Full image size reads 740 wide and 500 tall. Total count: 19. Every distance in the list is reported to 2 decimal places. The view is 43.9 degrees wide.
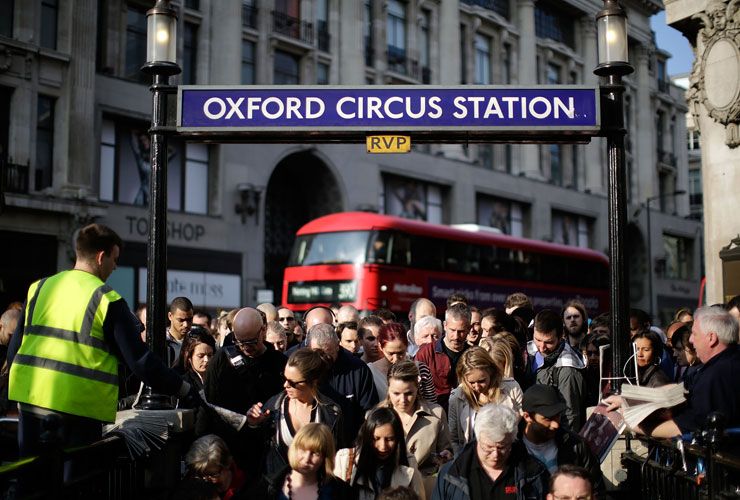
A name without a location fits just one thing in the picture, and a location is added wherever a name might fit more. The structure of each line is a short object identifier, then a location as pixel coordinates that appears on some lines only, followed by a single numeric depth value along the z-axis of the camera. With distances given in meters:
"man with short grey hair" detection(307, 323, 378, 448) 7.19
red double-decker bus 24.27
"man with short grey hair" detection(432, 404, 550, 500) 5.65
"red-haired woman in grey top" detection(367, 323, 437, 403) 7.62
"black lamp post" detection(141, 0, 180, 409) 7.33
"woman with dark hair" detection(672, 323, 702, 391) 9.10
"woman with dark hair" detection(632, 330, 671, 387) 7.65
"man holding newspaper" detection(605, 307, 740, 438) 5.30
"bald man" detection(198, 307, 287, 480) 6.94
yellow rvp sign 7.68
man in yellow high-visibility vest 5.16
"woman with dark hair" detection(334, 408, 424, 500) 5.90
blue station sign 7.71
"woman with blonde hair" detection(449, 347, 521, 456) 6.99
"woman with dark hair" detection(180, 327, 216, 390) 7.85
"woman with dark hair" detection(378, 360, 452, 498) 6.68
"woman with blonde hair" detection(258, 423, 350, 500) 5.80
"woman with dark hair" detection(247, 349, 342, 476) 6.42
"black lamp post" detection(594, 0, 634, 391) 7.38
